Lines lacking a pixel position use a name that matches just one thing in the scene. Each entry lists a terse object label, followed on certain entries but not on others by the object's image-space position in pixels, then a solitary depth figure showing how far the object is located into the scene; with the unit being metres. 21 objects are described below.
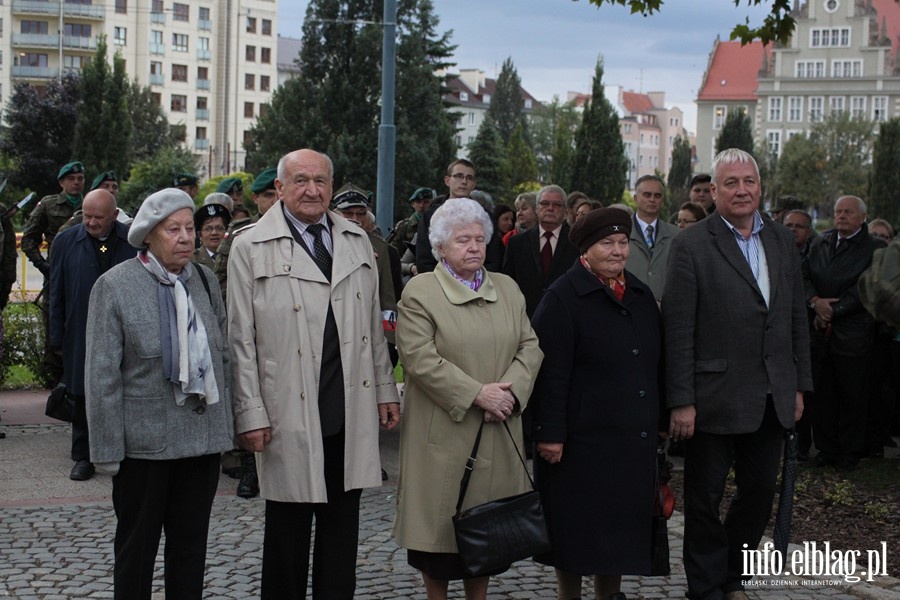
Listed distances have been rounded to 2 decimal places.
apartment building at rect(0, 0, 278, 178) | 92.06
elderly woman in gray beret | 4.82
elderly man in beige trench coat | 5.14
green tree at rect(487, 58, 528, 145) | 121.12
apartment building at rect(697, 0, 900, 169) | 103.38
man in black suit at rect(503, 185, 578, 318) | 8.74
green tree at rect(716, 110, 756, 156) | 98.31
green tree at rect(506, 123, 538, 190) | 86.56
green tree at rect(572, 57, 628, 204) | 72.50
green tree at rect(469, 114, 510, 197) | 73.38
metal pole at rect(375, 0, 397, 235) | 16.48
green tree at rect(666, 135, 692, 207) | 113.56
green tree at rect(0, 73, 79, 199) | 56.16
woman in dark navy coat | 5.49
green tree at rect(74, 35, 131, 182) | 54.25
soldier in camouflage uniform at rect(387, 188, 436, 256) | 11.56
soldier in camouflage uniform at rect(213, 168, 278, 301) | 8.05
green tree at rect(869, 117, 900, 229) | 54.16
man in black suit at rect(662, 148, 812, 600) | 5.83
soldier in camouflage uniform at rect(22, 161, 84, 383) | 11.05
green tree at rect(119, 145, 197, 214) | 48.00
